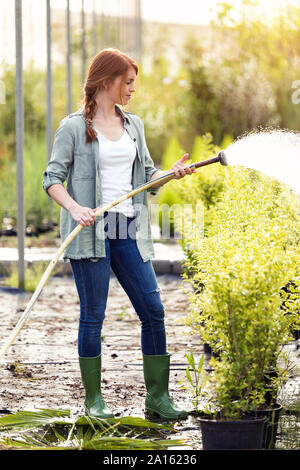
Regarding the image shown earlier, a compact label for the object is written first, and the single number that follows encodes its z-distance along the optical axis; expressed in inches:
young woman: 282.5
